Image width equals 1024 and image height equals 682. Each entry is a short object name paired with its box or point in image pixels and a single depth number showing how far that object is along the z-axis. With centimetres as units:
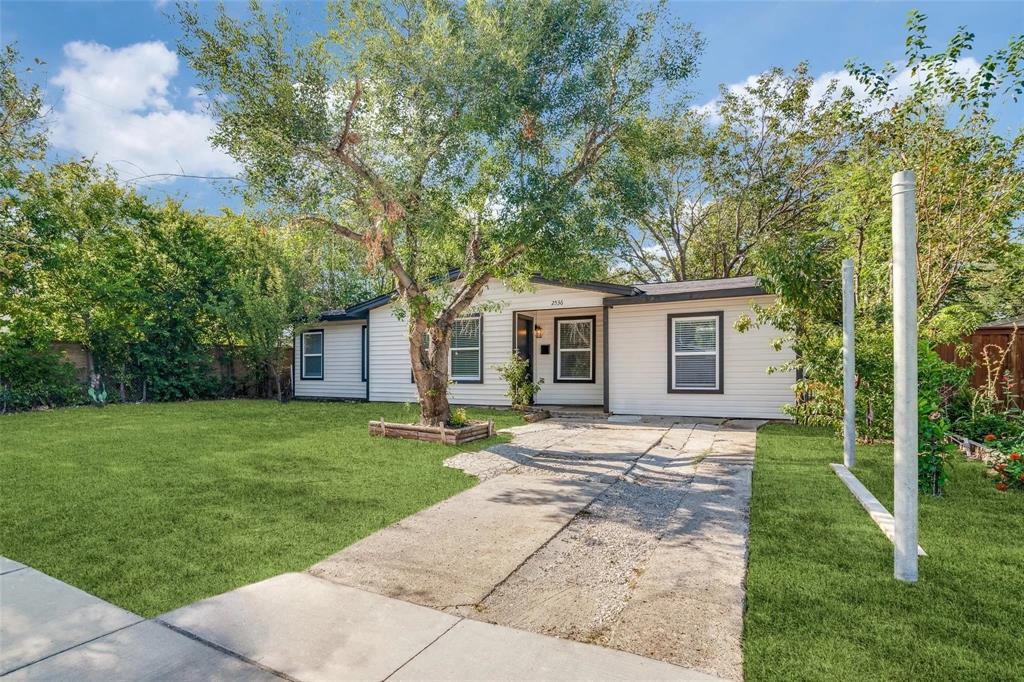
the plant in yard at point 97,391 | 1283
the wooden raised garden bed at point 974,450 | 550
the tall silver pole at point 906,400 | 274
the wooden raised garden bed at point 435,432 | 729
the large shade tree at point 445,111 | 623
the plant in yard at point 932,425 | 409
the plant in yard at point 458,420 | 791
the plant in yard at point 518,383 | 1099
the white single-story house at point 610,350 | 955
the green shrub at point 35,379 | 1151
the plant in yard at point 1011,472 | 444
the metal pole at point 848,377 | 531
